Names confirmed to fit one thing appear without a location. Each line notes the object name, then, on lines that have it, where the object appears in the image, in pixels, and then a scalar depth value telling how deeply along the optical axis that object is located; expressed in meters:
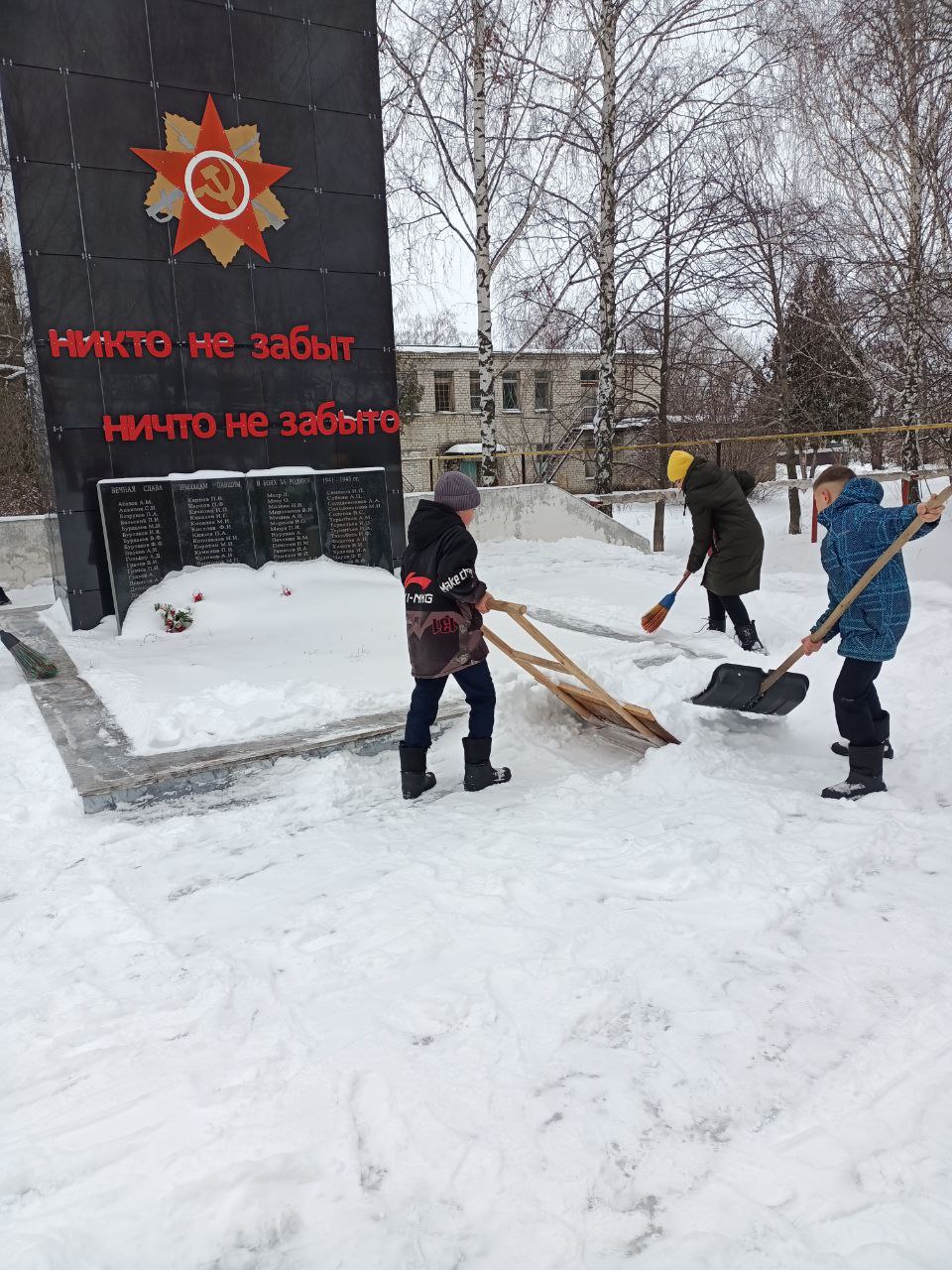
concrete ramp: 12.92
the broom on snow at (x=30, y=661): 6.20
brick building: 24.44
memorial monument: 7.56
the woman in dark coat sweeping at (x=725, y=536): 6.61
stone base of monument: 4.25
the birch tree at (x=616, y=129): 12.70
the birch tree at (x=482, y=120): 12.58
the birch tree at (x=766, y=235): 14.95
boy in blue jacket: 3.97
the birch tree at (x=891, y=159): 8.38
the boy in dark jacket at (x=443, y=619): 4.17
